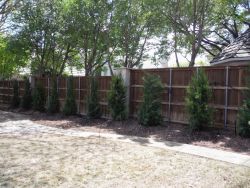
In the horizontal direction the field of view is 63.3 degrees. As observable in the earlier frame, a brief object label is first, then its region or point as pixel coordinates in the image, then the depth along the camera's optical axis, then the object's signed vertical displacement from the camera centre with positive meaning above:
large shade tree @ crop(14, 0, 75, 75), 10.82 +3.40
